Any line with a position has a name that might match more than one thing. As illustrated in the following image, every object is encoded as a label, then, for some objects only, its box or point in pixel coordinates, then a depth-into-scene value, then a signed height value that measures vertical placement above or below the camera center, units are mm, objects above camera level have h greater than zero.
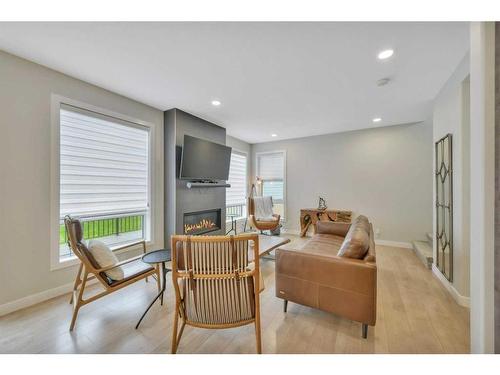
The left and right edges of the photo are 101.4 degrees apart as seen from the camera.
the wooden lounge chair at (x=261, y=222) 4469 -753
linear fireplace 3729 -669
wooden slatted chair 1285 -623
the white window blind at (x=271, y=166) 5746 +632
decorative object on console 4980 -369
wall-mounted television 3445 +511
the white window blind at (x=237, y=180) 5328 +207
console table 4574 -651
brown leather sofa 1562 -761
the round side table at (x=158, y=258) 1963 -706
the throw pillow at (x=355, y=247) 1697 -498
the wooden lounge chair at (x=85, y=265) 1732 -674
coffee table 2679 -813
